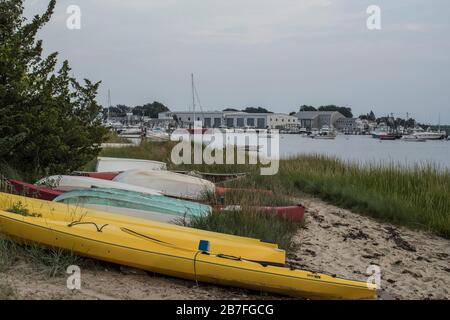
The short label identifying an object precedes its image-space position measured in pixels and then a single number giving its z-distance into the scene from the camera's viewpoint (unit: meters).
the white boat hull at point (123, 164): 13.49
